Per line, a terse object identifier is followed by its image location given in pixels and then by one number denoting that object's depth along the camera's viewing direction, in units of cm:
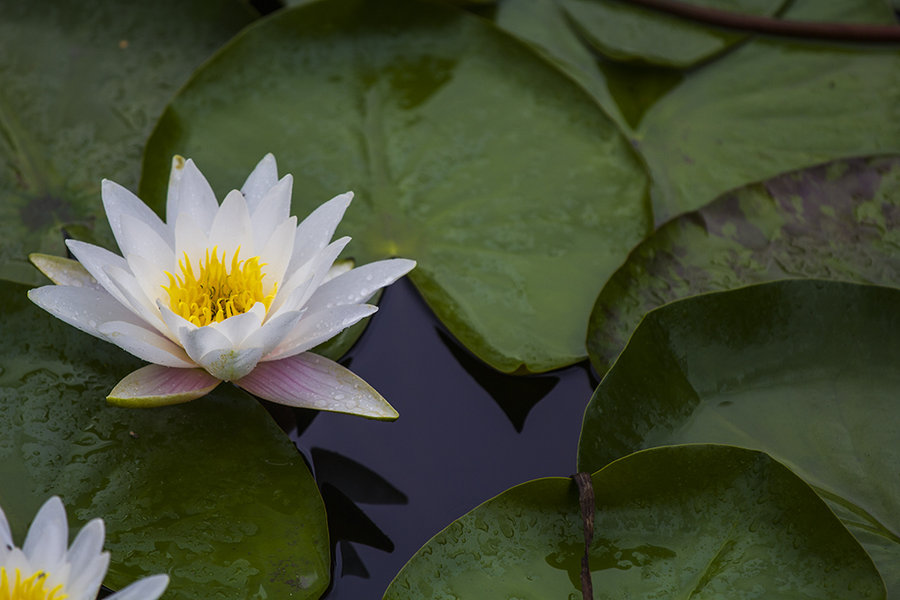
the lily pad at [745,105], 166
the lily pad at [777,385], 157
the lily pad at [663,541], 154
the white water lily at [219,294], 155
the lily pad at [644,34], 169
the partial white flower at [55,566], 150
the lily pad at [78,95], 163
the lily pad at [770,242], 161
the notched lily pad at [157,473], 154
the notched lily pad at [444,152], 162
